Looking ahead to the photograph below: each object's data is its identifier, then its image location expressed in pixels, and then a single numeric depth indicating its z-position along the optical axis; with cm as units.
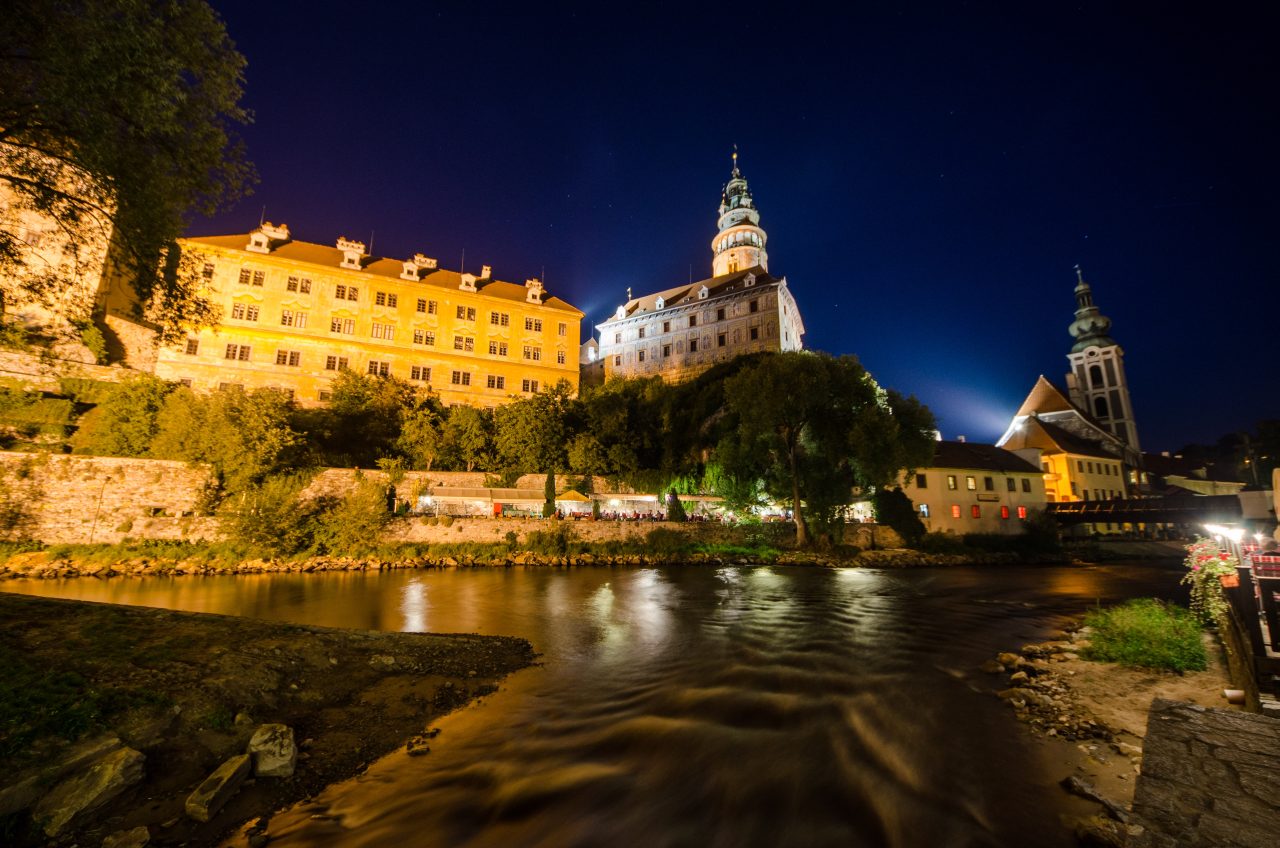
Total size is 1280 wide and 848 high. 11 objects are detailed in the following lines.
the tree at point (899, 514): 3694
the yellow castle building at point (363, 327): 4069
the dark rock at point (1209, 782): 292
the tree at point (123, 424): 2814
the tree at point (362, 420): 3672
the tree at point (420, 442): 3606
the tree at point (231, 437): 2719
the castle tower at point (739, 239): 8188
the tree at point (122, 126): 791
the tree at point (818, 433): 3300
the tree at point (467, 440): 3781
